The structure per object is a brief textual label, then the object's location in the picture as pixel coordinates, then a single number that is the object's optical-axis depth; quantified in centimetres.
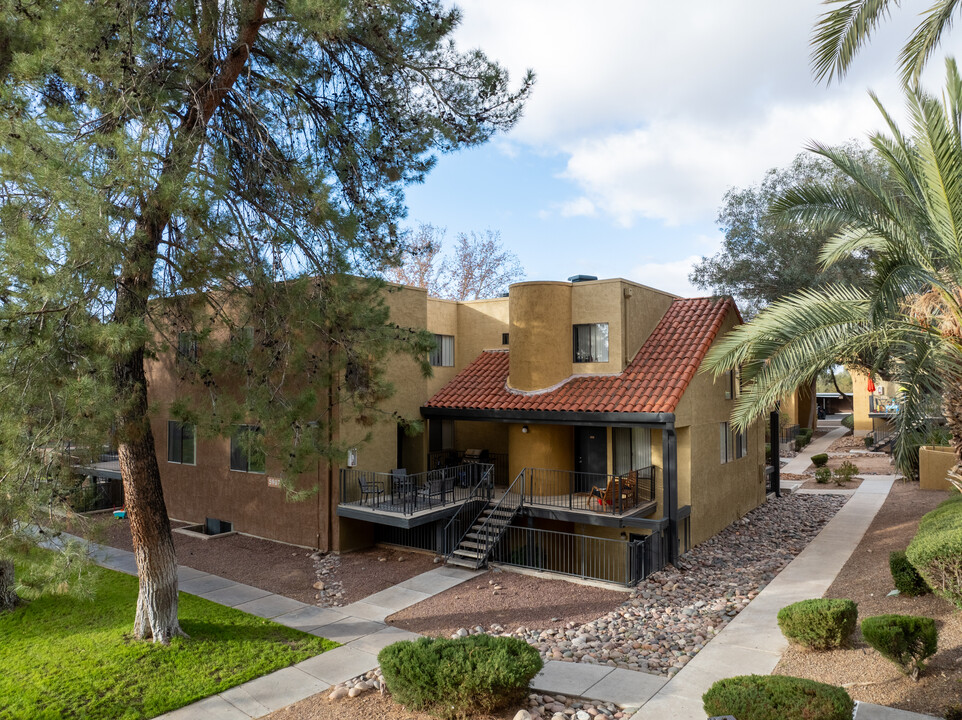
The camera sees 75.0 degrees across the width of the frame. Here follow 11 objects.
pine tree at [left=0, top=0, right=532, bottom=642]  790
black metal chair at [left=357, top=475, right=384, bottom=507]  1581
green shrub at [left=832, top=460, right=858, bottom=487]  2573
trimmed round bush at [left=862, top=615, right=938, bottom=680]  739
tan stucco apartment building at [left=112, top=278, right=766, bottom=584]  1516
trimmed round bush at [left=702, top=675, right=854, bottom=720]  614
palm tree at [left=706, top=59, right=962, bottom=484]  888
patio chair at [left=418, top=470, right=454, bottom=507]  1576
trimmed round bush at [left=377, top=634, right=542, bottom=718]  756
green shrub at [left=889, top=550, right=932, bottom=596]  1016
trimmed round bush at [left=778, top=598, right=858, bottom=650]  875
